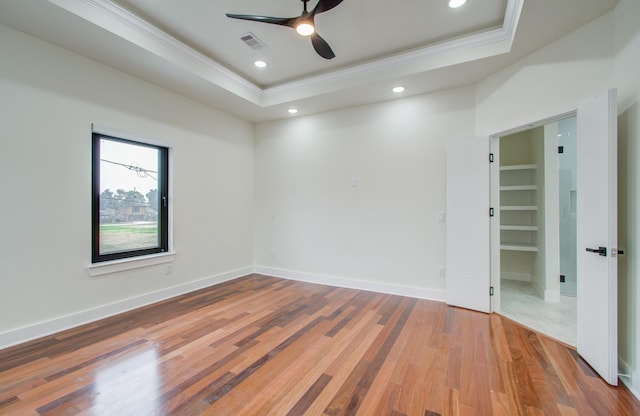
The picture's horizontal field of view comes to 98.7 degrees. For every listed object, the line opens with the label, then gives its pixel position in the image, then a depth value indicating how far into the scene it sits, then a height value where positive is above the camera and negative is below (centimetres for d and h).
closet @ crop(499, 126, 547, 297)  437 +9
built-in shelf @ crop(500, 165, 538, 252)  458 +9
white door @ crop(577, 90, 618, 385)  195 -20
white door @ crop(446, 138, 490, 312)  326 -19
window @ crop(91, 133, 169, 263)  313 +13
